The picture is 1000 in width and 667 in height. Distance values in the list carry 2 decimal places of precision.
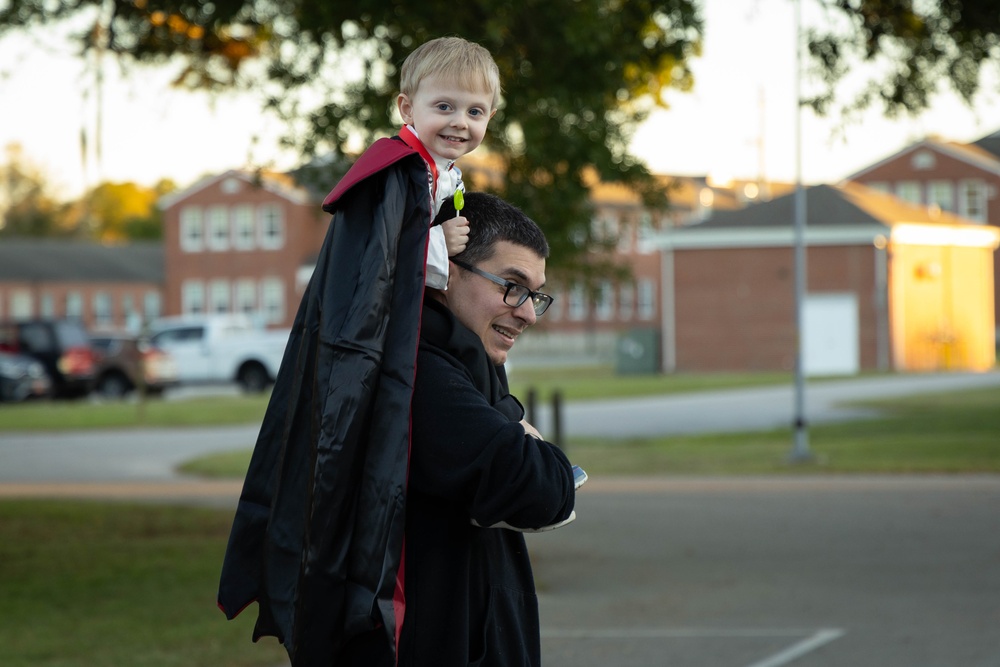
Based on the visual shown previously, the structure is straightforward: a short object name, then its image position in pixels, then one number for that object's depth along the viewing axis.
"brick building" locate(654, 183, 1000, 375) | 45.72
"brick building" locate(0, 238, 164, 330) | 75.25
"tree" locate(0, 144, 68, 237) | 98.38
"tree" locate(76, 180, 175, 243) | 106.69
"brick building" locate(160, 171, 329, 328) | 66.69
